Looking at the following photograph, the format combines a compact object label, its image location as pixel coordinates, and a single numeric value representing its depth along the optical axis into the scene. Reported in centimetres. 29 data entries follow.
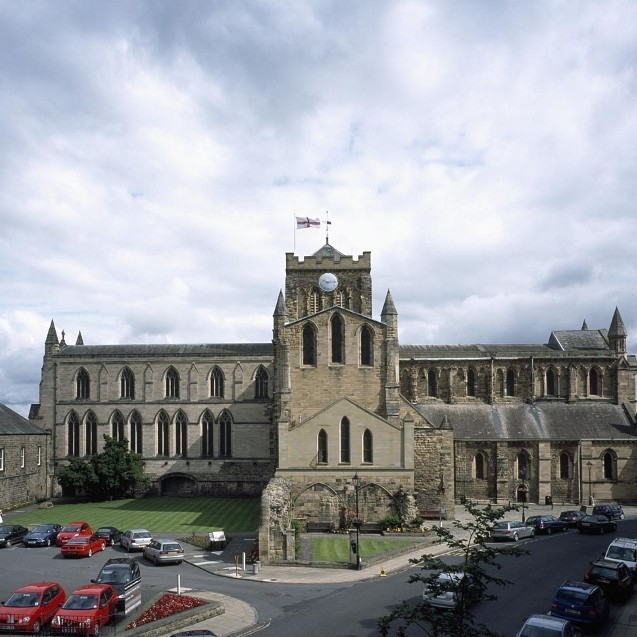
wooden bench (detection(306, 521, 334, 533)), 4147
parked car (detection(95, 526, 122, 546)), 3812
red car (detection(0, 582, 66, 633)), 2166
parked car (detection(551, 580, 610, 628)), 2216
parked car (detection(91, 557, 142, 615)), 2361
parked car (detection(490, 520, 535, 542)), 3841
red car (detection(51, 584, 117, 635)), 2127
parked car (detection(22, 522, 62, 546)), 3807
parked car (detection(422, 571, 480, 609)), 1412
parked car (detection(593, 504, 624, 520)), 4602
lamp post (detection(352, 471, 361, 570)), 3117
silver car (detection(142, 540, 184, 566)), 3256
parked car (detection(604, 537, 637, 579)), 2949
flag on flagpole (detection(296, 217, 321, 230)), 6025
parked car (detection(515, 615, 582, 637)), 1881
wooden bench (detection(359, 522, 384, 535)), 4131
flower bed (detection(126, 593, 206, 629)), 2288
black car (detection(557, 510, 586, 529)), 4349
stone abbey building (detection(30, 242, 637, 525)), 4350
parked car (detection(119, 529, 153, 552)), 3622
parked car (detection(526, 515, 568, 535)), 4159
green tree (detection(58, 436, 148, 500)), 5962
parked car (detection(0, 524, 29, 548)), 3821
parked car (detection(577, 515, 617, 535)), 4138
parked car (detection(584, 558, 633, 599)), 2600
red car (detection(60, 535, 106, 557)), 3475
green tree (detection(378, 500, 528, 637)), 1394
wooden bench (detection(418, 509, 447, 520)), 4628
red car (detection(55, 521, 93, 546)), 3759
